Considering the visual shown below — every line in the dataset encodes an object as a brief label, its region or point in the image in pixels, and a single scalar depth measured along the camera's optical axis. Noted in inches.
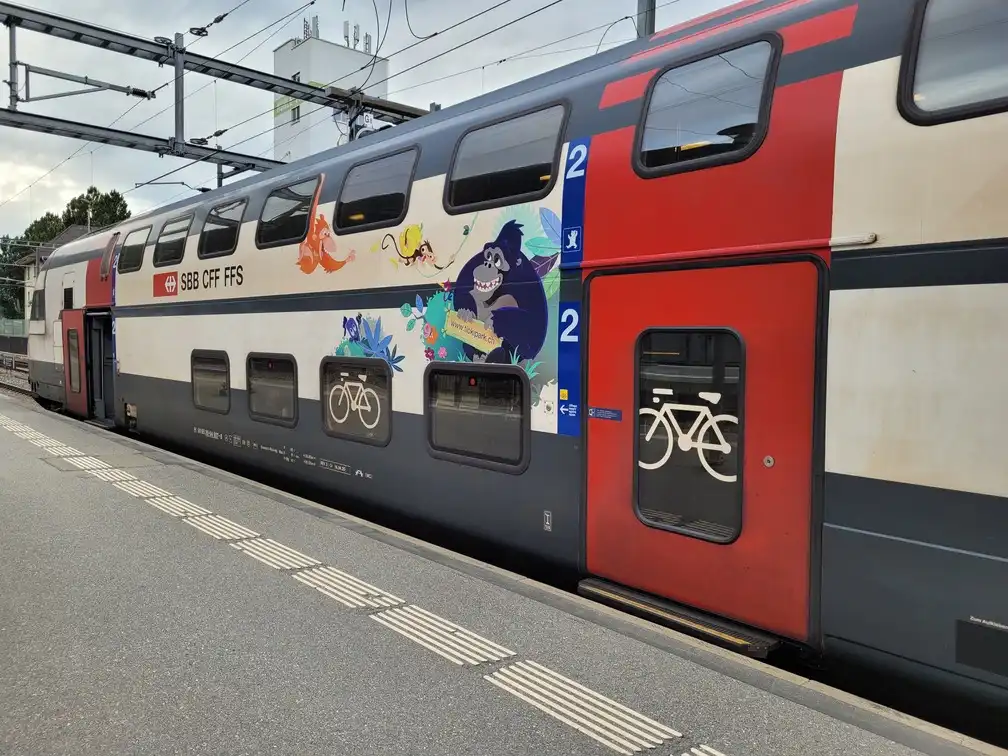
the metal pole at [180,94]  502.9
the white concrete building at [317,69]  1845.5
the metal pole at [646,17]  300.5
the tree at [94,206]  2491.4
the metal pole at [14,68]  457.7
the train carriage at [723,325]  110.8
